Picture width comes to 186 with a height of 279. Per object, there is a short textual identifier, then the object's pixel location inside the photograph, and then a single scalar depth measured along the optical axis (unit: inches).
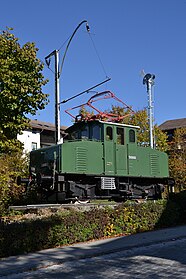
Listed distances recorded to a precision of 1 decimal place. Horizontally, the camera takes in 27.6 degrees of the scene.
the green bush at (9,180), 581.9
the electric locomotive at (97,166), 594.9
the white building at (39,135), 1736.0
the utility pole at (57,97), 640.4
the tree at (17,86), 496.1
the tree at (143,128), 1359.5
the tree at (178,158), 1459.2
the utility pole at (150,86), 1177.0
